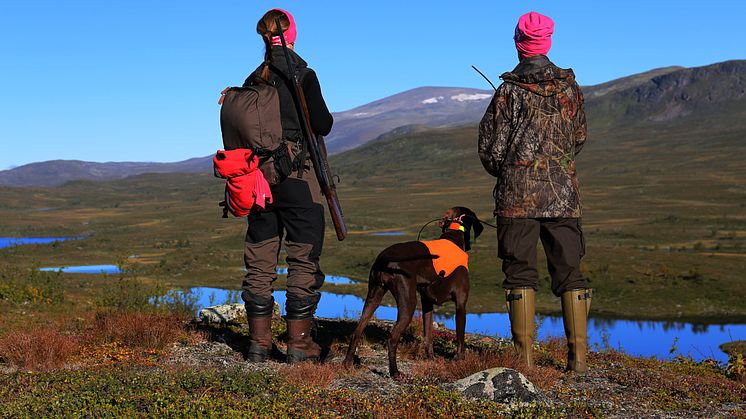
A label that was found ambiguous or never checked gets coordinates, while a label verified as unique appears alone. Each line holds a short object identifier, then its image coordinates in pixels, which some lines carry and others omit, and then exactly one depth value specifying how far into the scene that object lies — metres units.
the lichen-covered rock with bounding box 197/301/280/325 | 9.54
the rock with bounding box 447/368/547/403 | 5.67
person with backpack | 6.56
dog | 6.53
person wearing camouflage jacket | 6.46
